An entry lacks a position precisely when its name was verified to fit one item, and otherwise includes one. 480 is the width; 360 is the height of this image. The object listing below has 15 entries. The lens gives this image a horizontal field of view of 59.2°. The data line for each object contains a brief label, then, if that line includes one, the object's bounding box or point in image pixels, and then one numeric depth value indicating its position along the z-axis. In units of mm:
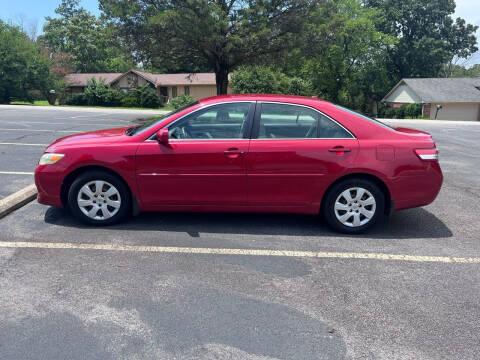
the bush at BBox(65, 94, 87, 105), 44562
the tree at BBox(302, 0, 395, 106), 49031
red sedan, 4773
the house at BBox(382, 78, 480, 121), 44469
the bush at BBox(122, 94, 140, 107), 43812
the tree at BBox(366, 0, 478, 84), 54281
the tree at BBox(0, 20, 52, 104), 45469
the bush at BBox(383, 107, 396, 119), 47444
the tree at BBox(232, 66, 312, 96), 36875
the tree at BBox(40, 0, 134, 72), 64250
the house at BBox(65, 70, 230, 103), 51562
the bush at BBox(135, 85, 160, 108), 43719
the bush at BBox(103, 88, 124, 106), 44188
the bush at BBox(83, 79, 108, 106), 44250
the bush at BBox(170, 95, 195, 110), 34469
